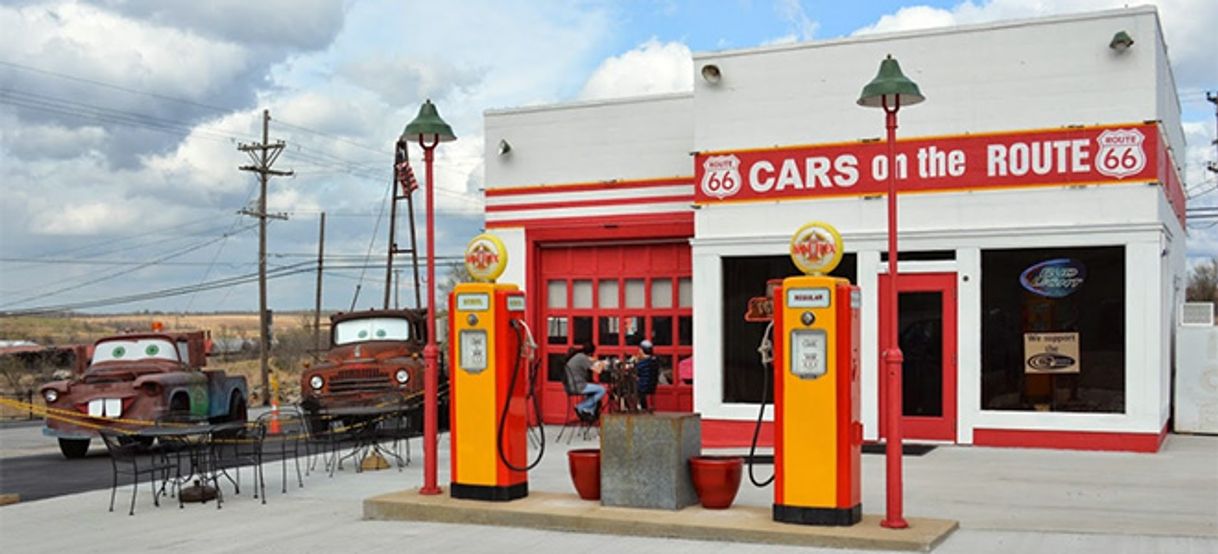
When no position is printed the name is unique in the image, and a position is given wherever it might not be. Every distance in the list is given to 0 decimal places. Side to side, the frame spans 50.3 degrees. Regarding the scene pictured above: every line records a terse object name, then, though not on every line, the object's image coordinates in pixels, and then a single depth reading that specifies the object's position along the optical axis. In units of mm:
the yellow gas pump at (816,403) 9539
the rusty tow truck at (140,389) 18156
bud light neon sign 15125
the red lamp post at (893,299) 9398
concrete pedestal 10312
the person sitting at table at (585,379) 17859
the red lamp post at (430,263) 11540
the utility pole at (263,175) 42500
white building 14922
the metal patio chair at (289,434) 14033
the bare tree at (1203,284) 57406
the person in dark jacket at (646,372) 17797
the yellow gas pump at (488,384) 11070
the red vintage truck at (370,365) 20000
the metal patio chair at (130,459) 12466
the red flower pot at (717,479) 10258
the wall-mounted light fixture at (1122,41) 14750
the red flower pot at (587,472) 10867
